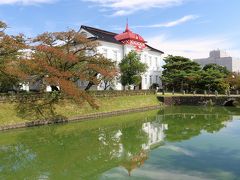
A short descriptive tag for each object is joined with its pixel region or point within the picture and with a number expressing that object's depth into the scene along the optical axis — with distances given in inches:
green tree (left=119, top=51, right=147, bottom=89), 1355.8
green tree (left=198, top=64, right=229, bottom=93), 1526.8
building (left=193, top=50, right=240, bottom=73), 3663.9
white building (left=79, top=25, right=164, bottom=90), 1432.1
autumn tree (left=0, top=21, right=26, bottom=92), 798.2
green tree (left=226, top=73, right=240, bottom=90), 1529.3
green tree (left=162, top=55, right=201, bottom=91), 1593.3
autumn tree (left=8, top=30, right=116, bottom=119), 868.0
